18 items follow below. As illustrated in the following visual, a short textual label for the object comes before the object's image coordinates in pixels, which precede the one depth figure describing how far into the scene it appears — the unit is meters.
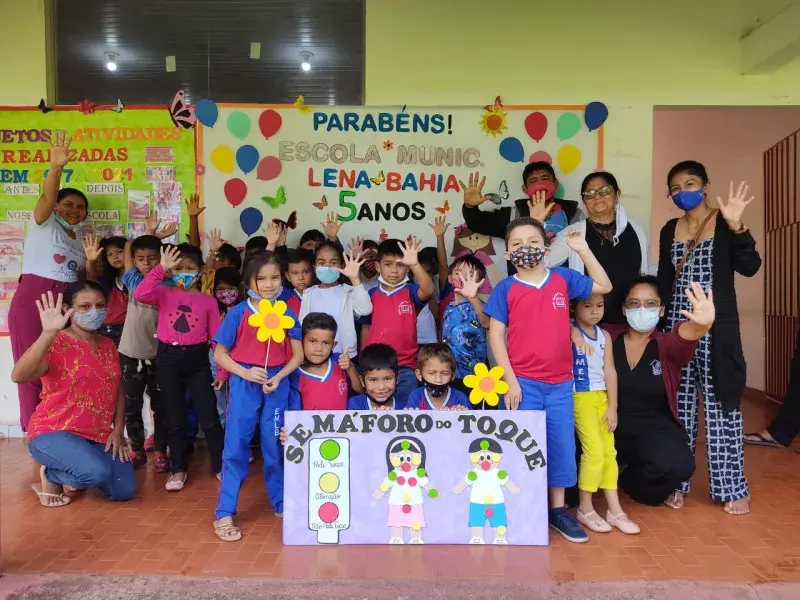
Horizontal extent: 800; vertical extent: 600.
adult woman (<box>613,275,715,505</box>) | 3.44
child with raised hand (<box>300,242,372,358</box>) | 3.90
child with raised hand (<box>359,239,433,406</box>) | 3.81
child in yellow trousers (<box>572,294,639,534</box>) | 3.26
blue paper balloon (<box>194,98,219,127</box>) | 4.90
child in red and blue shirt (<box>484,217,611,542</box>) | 3.11
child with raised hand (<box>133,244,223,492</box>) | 3.81
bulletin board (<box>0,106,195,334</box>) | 4.90
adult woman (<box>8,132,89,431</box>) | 4.37
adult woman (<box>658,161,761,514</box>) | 3.47
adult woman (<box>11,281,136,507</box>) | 3.50
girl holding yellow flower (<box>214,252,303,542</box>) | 3.17
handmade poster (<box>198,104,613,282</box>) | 4.85
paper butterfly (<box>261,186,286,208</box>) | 4.87
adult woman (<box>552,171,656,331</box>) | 3.71
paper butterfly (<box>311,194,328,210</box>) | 4.90
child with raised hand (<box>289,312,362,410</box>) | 3.39
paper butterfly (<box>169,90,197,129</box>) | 4.90
